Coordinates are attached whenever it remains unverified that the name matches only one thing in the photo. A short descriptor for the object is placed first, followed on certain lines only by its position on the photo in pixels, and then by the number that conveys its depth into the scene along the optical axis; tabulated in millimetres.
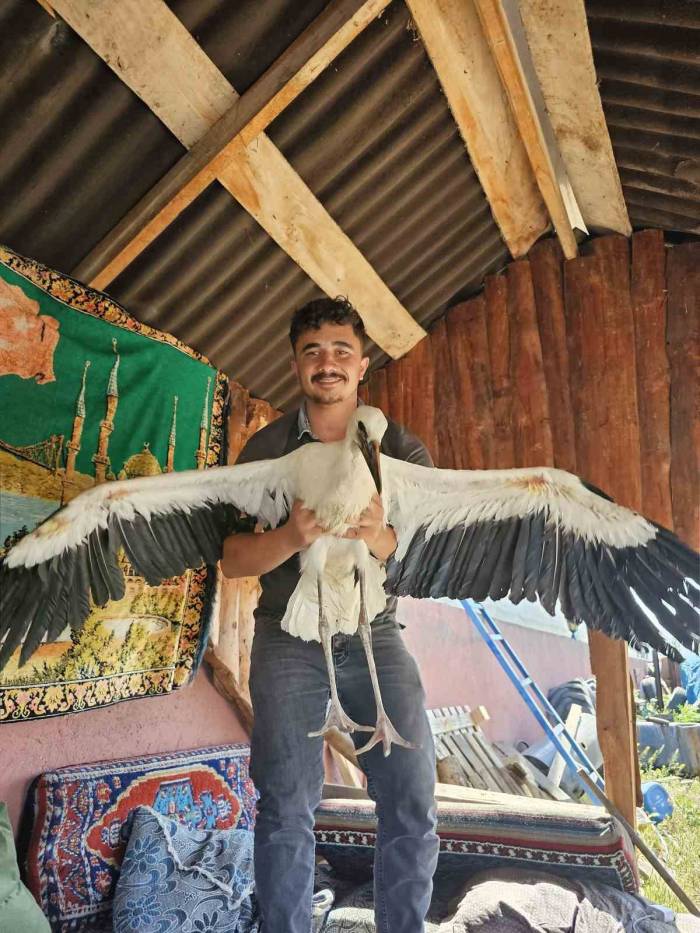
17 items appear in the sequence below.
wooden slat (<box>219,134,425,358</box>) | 2768
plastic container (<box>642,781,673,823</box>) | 5262
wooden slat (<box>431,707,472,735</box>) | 5851
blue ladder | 4852
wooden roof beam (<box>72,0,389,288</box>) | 2354
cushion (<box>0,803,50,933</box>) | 2227
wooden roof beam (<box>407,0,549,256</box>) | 2615
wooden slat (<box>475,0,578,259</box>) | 2537
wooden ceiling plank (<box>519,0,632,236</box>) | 2600
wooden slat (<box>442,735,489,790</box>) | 5188
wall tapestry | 2691
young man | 2141
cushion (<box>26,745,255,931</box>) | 2662
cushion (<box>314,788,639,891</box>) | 3141
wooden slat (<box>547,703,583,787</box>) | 5926
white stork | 2393
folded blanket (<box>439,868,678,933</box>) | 2766
